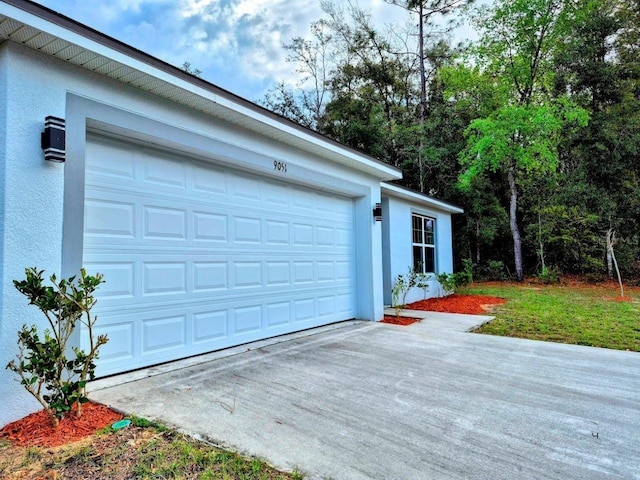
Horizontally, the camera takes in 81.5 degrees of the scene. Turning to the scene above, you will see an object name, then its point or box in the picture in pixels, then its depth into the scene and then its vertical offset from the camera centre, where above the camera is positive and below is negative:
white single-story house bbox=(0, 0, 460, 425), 2.84 +0.70
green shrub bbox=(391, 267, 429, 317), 8.56 -0.62
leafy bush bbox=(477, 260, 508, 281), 15.70 -0.57
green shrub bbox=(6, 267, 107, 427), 2.52 -0.61
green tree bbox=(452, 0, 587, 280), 13.59 +6.34
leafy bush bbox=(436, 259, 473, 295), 10.68 -0.62
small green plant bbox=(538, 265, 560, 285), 14.32 -0.77
